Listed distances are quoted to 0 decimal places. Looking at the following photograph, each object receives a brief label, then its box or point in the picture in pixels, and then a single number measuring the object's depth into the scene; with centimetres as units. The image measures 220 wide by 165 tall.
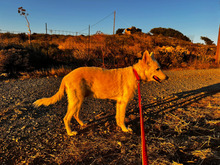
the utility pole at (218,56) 1462
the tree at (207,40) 4072
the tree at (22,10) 1146
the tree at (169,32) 4196
